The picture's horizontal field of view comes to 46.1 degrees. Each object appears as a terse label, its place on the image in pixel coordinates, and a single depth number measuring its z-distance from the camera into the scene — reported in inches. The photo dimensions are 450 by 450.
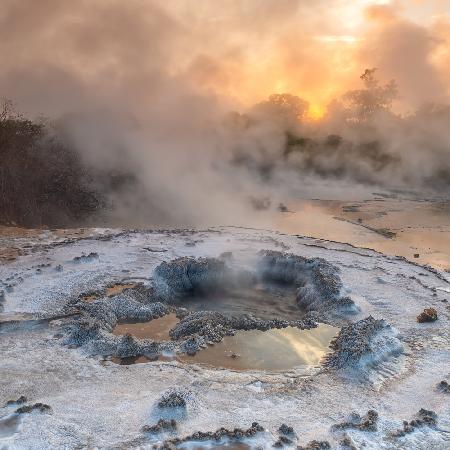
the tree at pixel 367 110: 1469.0
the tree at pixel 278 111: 1355.8
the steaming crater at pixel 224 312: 272.7
